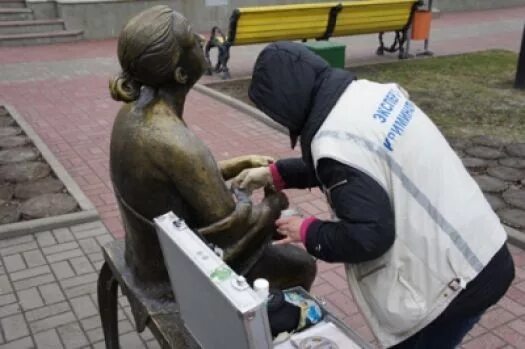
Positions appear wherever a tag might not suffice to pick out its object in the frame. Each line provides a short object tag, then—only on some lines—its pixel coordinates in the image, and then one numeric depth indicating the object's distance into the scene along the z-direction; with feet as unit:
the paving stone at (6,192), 16.56
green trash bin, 28.30
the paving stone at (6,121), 22.82
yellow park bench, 30.22
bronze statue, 6.30
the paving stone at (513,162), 19.25
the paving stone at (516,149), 20.25
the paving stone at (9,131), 21.61
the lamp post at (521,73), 28.08
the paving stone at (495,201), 16.27
